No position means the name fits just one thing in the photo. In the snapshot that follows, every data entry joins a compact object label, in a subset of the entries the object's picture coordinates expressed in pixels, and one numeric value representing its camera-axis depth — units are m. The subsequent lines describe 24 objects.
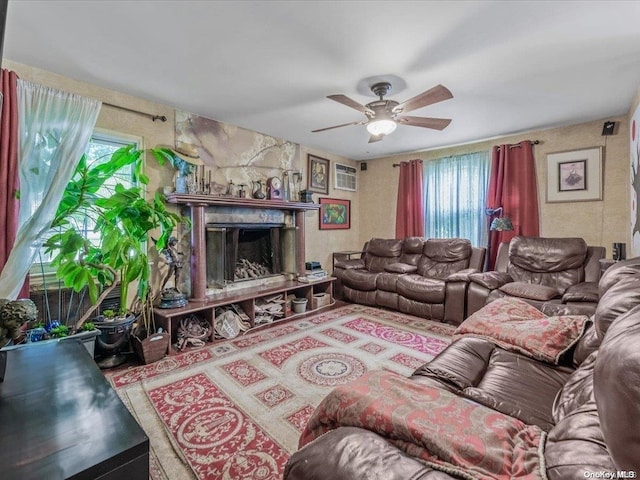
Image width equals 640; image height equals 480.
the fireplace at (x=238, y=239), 3.33
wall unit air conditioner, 5.58
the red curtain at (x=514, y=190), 4.19
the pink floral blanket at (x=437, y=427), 0.69
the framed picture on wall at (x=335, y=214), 5.32
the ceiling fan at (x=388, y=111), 2.47
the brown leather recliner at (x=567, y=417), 0.57
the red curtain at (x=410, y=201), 5.21
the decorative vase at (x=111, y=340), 2.55
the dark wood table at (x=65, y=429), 0.87
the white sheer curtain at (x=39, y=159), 2.22
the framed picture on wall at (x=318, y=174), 5.03
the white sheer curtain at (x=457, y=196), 4.66
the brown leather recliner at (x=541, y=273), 3.16
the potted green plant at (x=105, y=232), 2.36
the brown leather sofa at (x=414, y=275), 3.81
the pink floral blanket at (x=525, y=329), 1.73
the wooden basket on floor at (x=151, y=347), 2.64
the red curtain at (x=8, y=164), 2.17
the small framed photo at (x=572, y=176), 3.88
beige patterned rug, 1.60
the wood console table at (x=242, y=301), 2.97
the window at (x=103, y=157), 2.76
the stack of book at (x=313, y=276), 4.38
